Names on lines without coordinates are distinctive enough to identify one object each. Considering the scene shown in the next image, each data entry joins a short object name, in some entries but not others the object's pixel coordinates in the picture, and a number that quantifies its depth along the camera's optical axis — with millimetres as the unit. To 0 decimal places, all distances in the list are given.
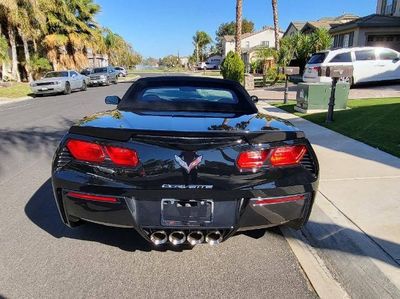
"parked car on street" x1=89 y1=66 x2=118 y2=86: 31047
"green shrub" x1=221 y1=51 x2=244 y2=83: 22078
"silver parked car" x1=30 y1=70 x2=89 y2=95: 21266
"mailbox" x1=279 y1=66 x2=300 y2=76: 13023
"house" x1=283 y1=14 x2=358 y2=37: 38156
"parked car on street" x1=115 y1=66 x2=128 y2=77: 49575
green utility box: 10805
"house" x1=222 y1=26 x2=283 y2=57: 74912
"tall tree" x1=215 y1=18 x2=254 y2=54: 105612
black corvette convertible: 2703
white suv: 16044
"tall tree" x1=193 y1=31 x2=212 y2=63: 103625
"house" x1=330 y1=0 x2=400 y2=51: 24766
